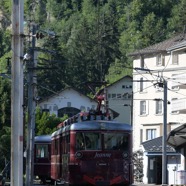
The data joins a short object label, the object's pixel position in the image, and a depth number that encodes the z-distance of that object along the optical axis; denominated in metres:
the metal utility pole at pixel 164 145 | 59.03
